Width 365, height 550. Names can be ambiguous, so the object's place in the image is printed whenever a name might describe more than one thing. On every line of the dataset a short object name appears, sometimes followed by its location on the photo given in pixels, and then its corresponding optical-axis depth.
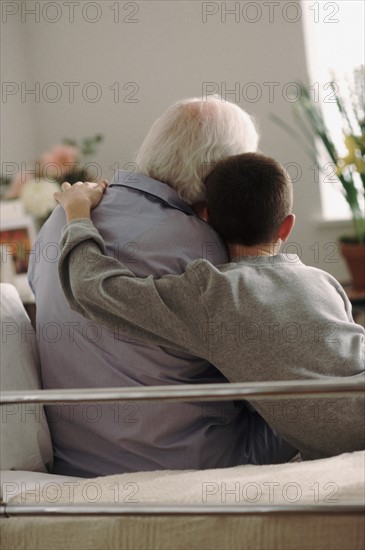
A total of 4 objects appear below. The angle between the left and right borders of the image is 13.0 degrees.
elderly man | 2.86
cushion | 2.85
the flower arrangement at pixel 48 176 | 5.07
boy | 2.73
